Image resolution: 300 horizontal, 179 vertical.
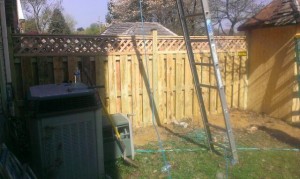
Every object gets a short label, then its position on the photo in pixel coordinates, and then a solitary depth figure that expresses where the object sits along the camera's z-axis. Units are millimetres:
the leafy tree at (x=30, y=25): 26041
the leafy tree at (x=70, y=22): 35219
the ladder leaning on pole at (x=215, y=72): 4254
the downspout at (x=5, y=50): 4359
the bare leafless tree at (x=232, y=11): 16859
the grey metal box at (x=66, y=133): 3324
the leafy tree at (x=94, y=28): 28917
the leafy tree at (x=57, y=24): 28184
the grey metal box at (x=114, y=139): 4443
